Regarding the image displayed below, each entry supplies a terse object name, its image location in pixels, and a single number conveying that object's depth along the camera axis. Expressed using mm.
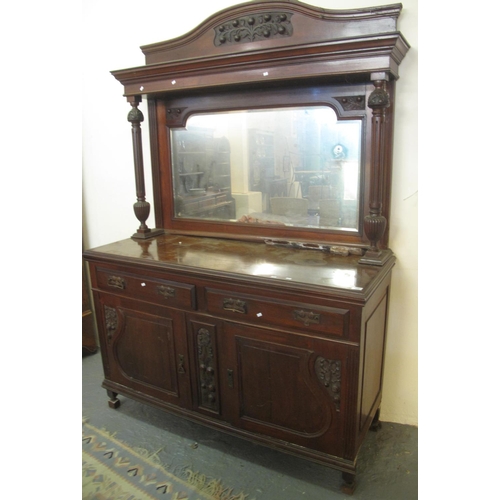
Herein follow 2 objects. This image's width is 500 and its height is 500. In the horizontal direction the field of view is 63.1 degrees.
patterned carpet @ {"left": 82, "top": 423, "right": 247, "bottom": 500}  1702
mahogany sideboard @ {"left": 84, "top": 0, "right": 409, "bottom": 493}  1564
